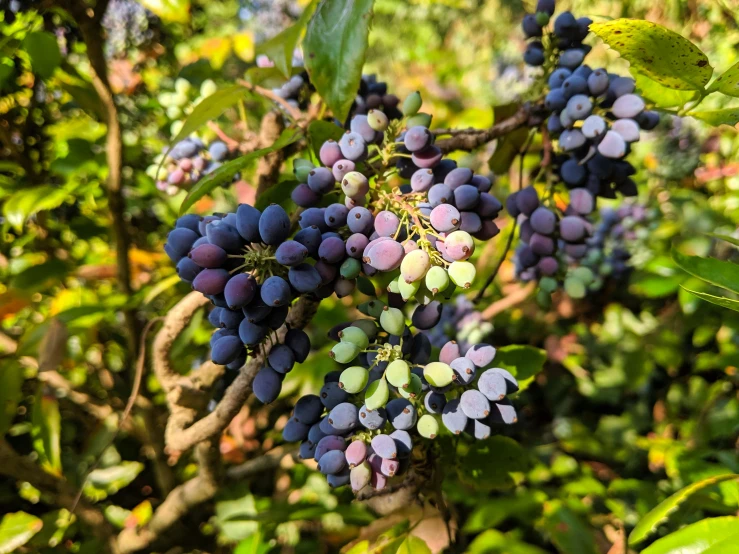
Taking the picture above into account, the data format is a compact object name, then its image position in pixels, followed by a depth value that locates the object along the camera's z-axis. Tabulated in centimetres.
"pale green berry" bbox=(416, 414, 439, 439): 15
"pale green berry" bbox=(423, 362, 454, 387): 15
